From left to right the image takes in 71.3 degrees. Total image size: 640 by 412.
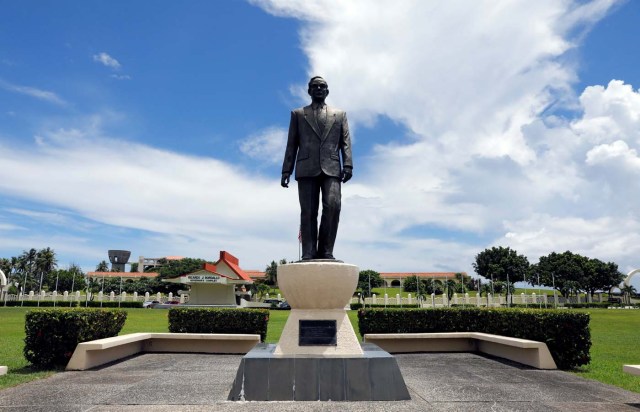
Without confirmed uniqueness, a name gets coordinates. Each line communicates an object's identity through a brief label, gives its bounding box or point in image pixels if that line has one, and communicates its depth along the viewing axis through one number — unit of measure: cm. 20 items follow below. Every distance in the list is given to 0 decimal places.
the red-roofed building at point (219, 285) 4488
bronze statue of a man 755
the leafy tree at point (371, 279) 8888
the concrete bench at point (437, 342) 1072
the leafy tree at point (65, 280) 7844
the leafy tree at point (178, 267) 8069
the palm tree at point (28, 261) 8588
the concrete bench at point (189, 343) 1052
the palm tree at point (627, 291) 6964
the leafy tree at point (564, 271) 7396
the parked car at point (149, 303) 5112
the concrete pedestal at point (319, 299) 654
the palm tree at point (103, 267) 11019
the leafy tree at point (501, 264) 7825
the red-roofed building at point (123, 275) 8742
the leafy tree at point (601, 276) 7619
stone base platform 567
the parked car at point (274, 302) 5369
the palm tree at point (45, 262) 8688
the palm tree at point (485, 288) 7522
